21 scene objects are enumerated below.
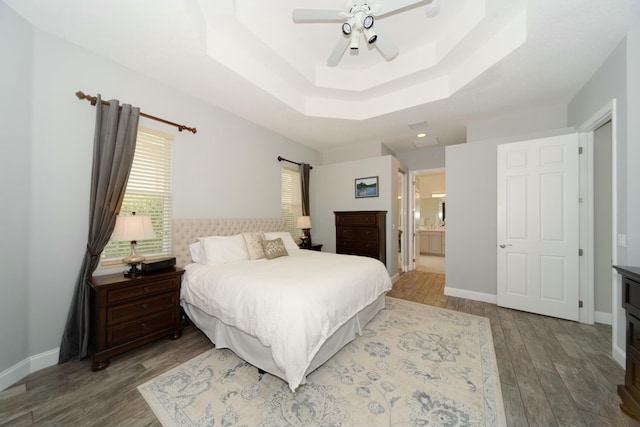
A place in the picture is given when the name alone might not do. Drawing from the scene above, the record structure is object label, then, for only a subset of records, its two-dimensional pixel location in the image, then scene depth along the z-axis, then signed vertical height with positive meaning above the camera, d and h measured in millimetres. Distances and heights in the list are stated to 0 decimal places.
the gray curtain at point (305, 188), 5039 +563
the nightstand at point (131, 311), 2045 -965
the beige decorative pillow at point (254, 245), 3180 -447
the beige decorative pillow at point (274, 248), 3227 -509
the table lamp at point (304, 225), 4652 -234
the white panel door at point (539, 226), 2994 -166
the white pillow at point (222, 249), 2902 -472
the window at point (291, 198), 4808 +326
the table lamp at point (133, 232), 2221 -186
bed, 1732 -763
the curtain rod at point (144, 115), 2257 +1150
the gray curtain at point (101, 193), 2156 +201
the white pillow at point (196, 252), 3030 -512
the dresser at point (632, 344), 1529 -907
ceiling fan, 1812 +1669
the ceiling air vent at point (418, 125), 3977 +1579
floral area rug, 1554 -1386
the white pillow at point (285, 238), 3758 -418
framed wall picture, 4677 +562
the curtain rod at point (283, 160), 4539 +1097
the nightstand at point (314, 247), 4666 -698
